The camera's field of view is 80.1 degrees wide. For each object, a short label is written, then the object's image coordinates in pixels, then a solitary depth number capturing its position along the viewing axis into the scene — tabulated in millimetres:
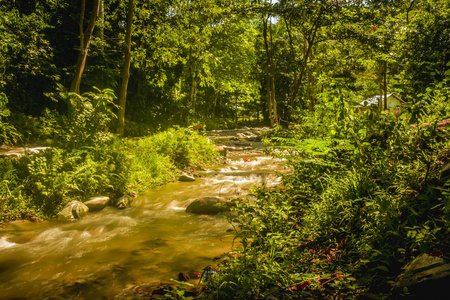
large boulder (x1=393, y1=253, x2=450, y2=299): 1786
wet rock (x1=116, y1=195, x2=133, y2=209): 6598
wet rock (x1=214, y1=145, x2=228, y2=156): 14184
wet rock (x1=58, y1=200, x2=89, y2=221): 5648
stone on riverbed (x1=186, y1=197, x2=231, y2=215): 6074
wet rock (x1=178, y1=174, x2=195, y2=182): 9242
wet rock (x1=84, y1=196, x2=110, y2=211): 6257
